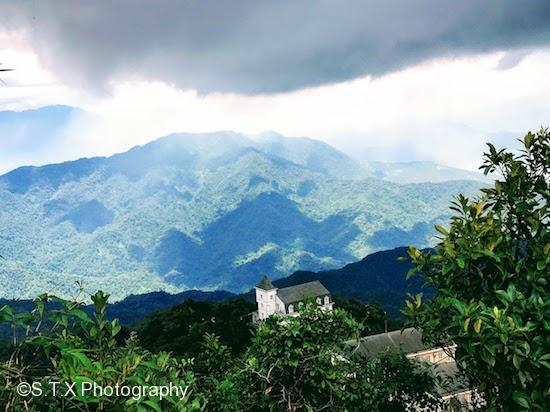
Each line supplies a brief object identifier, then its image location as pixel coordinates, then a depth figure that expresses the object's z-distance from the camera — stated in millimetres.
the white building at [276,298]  59719
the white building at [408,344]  40231
